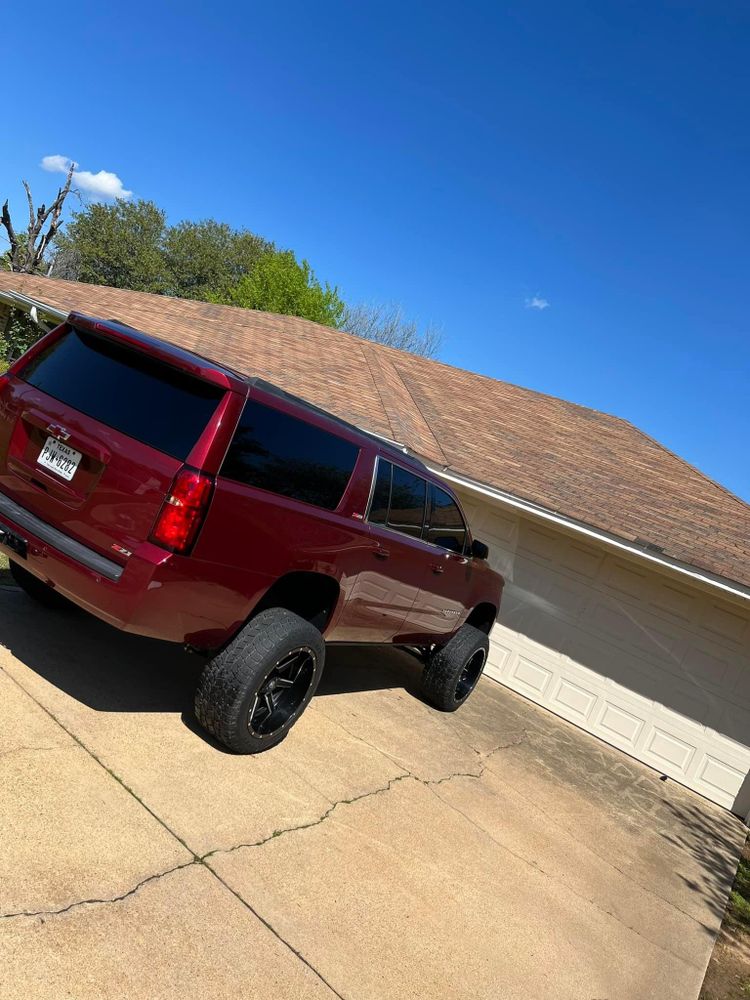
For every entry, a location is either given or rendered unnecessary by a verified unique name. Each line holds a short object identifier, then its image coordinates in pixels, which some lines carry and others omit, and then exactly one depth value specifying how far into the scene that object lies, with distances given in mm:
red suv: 3480
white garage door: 7980
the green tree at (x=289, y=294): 41500
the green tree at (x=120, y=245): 50375
